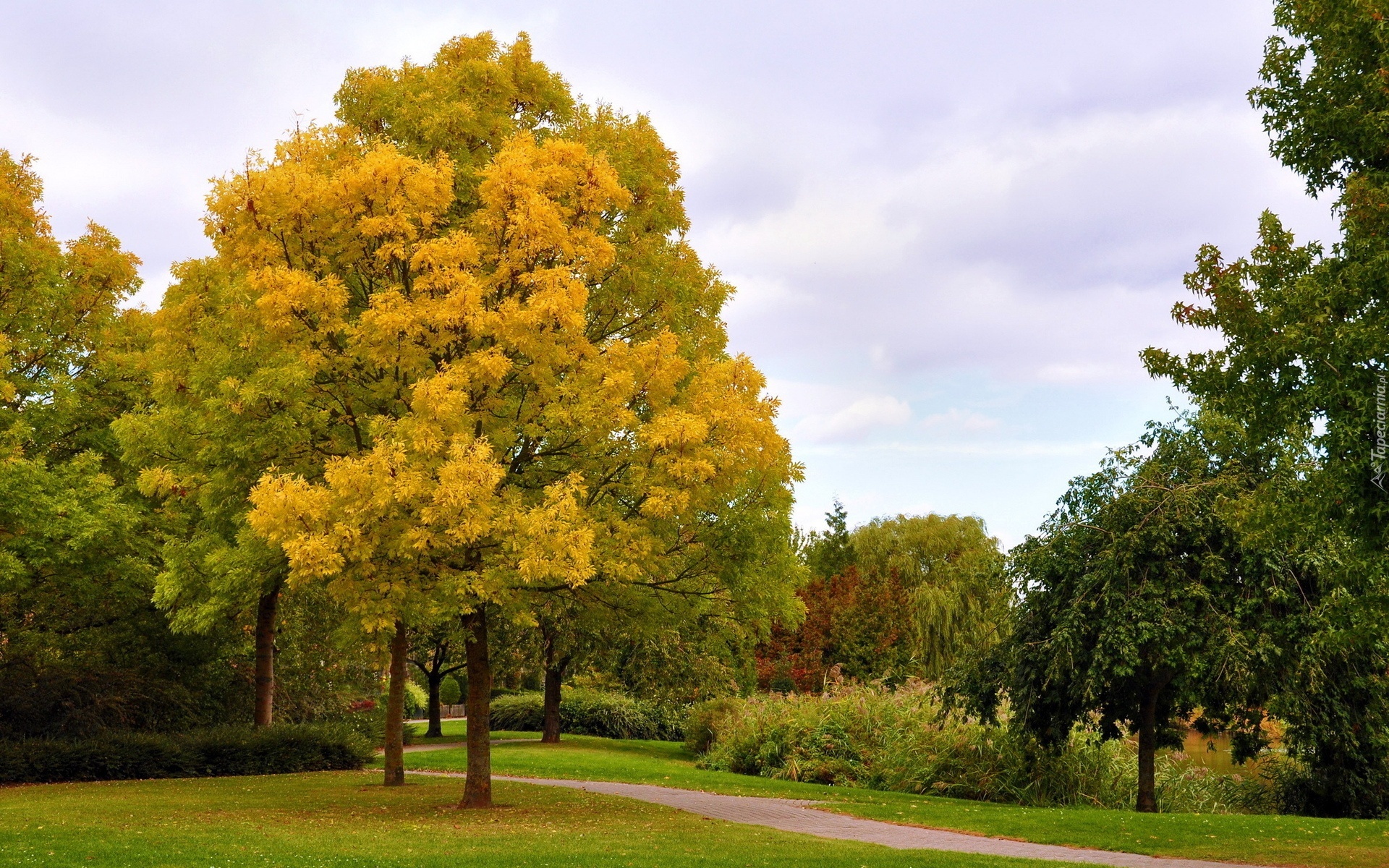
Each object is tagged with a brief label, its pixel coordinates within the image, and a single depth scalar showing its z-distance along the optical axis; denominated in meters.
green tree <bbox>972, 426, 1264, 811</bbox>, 16.84
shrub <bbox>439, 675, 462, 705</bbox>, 54.19
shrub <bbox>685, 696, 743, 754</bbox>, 30.16
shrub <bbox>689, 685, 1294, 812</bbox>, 21.14
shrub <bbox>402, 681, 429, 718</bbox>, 47.34
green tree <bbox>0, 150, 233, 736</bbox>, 19.53
